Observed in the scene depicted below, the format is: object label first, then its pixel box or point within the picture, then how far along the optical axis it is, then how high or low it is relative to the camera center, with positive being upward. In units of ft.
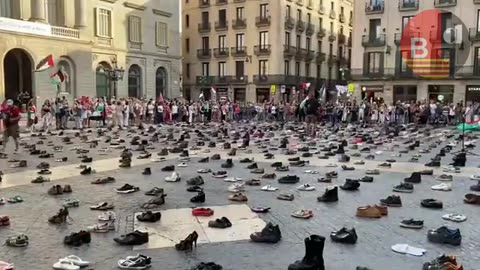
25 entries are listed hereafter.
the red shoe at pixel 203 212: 23.45 -5.91
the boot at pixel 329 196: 26.66 -5.85
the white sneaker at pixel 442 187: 30.01 -6.04
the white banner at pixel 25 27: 105.76 +13.40
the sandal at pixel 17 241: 18.92 -5.93
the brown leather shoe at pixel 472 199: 26.35 -5.94
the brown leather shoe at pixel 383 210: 23.67 -5.84
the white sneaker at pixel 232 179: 32.55 -6.07
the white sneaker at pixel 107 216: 22.09 -5.82
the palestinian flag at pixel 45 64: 106.63 +5.06
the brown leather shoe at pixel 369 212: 23.35 -5.88
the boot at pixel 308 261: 15.90 -5.64
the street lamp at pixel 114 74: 122.60 +3.40
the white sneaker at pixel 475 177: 34.00 -6.18
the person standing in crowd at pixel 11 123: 49.93 -3.64
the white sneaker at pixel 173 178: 32.76 -6.01
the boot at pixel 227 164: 38.68 -6.05
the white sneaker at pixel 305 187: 29.63 -6.00
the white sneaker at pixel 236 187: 29.04 -5.96
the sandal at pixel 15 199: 26.48 -6.04
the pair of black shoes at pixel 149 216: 22.39 -5.87
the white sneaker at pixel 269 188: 29.50 -6.01
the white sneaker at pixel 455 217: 22.70 -5.99
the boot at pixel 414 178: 32.27 -5.95
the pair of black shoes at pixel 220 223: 21.43 -5.91
